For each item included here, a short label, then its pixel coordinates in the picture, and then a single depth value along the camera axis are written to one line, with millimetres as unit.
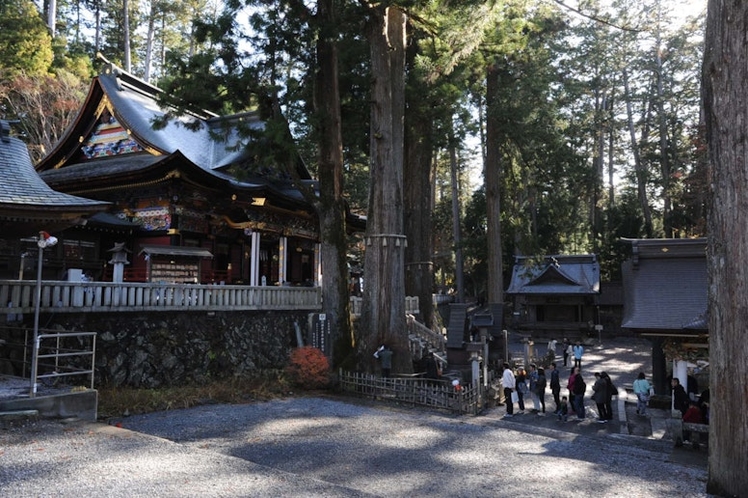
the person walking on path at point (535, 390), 12971
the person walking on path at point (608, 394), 12031
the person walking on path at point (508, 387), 12492
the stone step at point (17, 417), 6875
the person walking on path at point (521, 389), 12906
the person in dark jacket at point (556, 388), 12664
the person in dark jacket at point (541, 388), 12773
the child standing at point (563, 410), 12094
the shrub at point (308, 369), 12820
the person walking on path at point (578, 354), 19250
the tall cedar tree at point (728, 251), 6004
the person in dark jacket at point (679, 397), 10797
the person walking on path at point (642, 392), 12375
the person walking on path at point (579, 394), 12141
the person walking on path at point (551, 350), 20781
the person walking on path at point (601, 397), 11992
